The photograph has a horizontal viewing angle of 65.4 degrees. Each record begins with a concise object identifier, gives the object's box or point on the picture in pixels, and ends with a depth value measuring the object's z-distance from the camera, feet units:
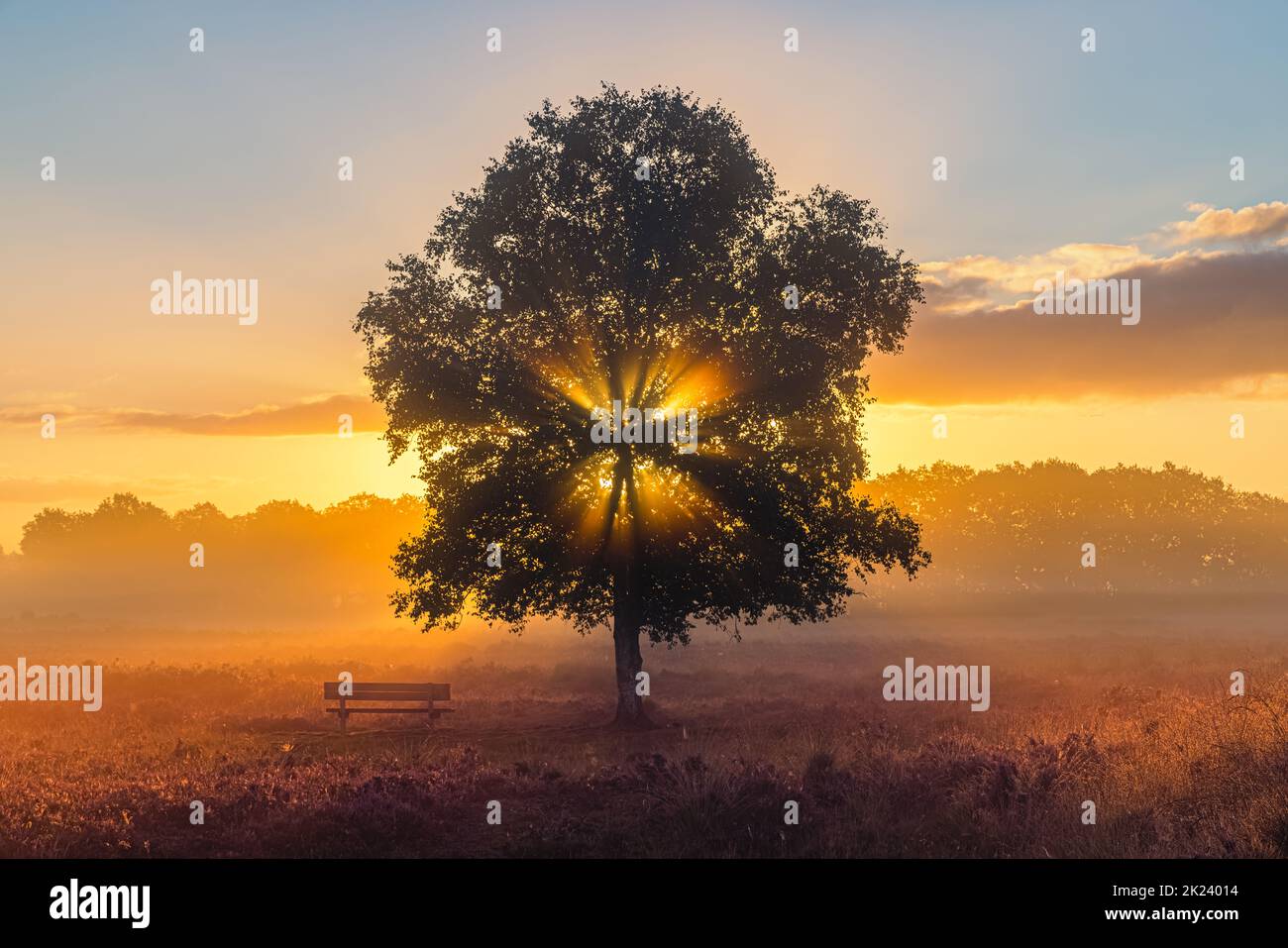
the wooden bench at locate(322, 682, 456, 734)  88.12
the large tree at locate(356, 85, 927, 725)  84.23
